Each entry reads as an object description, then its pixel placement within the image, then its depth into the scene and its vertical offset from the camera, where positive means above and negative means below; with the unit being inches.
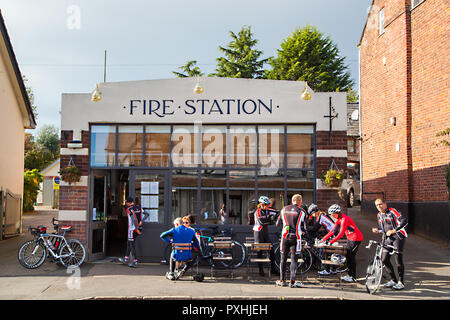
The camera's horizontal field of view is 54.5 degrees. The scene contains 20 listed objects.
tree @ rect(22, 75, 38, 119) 1512.1 +327.1
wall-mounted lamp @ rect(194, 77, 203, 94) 405.7 +90.8
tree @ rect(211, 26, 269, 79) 1334.9 +394.6
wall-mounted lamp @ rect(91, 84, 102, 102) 413.1 +86.4
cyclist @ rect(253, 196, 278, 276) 377.1 -29.2
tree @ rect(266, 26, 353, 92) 1262.3 +369.7
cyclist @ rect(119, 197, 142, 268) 405.1 -38.3
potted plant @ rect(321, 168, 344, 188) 411.2 +8.7
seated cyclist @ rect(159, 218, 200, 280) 353.7 -46.7
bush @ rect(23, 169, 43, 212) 1013.2 -4.0
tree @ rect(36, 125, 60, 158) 2214.6 +245.7
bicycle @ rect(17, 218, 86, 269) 397.4 -59.2
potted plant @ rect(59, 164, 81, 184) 427.2 +12.2
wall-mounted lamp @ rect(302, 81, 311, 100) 401.4 +84.6
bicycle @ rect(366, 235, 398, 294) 316.8 -62.7
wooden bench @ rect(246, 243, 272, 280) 367.6 -59.1
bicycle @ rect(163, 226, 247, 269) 397.8 -60.3
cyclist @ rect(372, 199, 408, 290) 330.0 -37.0
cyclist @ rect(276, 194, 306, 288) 339.0 -39.5
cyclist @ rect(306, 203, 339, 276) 383.1 -32.7
